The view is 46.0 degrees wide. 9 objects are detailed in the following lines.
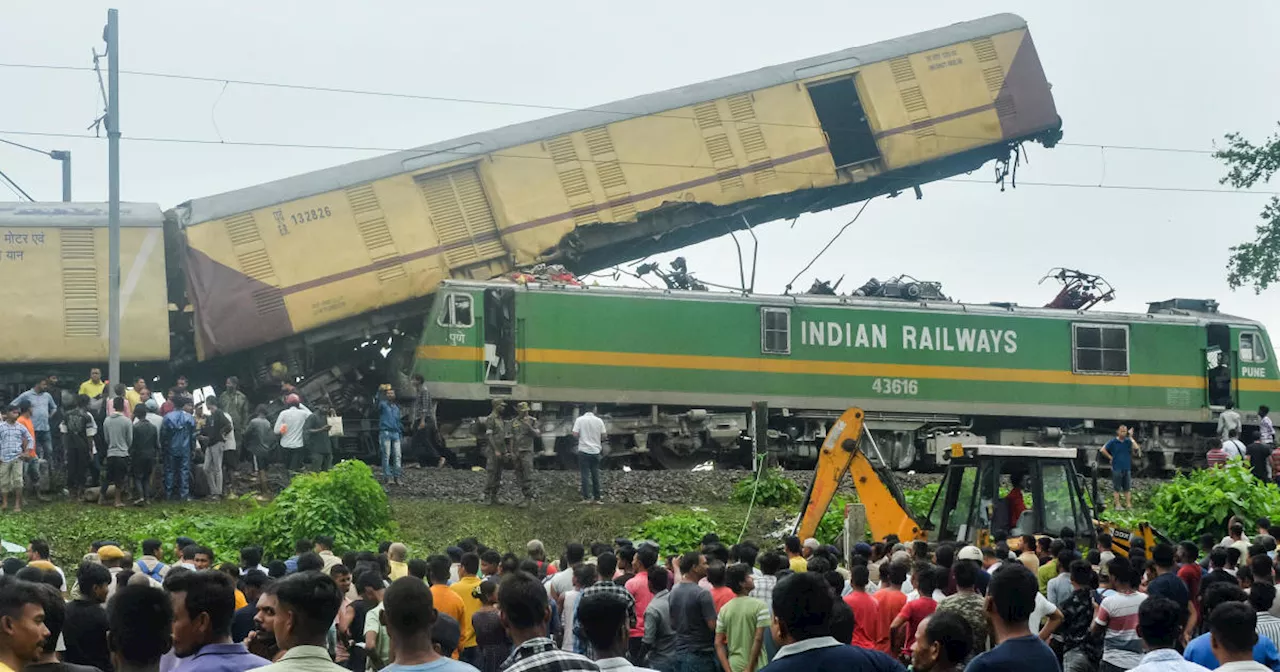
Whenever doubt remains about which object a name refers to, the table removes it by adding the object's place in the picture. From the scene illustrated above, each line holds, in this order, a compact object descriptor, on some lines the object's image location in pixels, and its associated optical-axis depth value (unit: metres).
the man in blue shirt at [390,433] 19.84
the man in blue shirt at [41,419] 18.11
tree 31.25
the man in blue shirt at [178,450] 17.72
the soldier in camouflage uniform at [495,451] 18.62
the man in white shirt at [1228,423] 24.73
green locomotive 21.83
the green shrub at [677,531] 16.58
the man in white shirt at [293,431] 19.08
